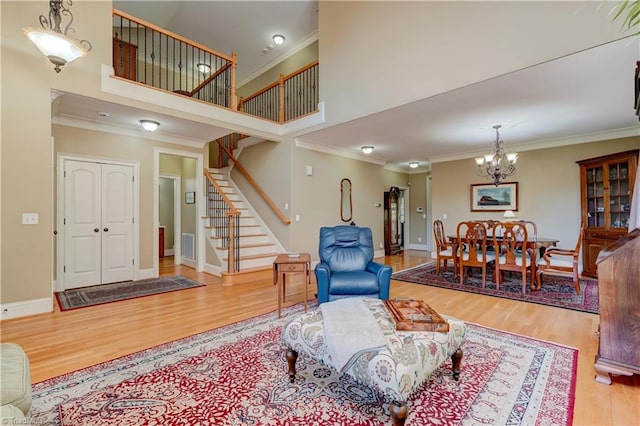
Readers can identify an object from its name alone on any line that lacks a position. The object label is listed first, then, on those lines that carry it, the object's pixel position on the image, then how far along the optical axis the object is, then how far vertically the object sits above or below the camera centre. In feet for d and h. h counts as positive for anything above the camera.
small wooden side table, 11.12 -1.95
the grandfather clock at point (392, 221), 27.14 -0.61
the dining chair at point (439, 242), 17.48 -1.69
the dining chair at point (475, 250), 14.70 -1.88
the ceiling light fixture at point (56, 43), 8.85 +5.48
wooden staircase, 17.25 -1.73
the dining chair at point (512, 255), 13.62 -2.01
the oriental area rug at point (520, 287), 12.42 -3.73
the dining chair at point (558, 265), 13.23 -2.49
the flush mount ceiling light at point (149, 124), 14.97 +4.73
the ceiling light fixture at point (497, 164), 17.46 +3.39
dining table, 14.21 -1.59
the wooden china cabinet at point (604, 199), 15.71 +0.83
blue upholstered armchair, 10.55 -2.07
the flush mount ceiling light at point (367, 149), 21.06 +4.81
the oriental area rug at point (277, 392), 5.51 -3.80
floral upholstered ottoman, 4.86 -2.64
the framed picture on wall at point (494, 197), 21.22 +1.29
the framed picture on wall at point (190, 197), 21.76 +1.41
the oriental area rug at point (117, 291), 12.82 -3.70
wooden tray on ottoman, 5.96 -2.19
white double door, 15.06 -0.36
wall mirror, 22.54 +1.16
